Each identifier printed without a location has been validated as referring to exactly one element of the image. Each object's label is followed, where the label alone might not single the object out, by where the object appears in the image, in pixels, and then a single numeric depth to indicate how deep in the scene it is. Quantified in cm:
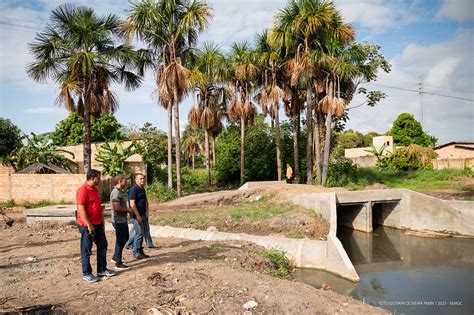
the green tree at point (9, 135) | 3077
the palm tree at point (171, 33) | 1831
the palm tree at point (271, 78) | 2298
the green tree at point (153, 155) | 2566
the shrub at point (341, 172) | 2577
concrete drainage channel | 1145
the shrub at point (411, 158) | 3244
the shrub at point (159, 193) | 2006
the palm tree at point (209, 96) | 2550
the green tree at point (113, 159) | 2191
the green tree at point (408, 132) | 4647
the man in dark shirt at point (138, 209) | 805
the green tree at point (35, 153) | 2130
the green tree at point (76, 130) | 3731
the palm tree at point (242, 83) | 2403
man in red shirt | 620
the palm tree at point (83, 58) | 1733
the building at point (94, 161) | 2438
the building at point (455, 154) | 3275
